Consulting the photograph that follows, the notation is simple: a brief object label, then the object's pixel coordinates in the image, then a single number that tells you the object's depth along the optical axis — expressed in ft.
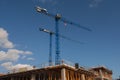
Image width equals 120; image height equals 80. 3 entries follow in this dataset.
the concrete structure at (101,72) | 132.96
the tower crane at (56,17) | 175.36
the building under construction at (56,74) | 100.21
